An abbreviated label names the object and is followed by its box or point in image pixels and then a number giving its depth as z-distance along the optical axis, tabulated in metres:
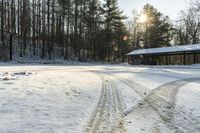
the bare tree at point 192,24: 31.49
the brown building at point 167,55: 22.72
